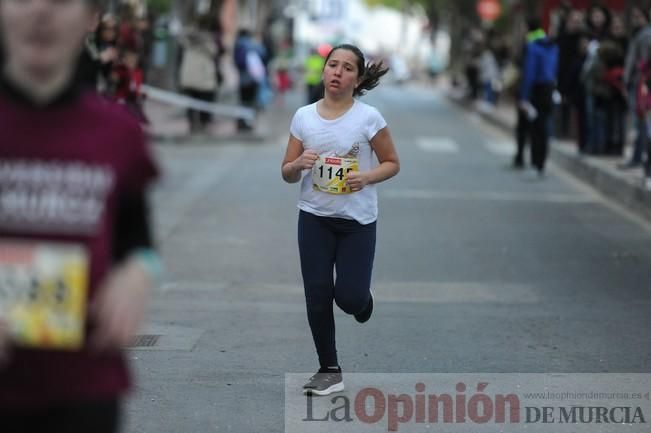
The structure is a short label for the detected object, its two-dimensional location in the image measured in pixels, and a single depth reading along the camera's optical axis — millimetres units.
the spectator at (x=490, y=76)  38750
